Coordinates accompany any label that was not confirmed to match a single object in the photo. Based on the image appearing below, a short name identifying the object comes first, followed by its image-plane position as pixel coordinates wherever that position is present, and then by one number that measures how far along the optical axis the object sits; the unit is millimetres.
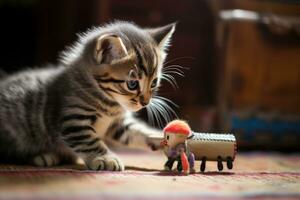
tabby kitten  627
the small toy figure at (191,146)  604
